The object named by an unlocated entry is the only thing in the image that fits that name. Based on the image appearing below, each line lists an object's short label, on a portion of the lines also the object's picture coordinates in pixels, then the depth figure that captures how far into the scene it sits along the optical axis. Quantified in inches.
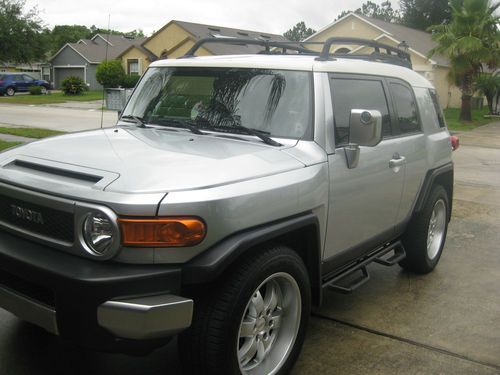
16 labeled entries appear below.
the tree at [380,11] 3289.6
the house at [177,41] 1491.1
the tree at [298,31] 3897.4
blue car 1694.1
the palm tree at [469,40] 1003.3
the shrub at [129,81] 1216.3
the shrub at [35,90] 1669.5
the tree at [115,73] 995.1
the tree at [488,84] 1237.1
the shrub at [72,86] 1663.4
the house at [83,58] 2206.0
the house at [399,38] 1314.0
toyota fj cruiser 102.3
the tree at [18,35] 1932.8
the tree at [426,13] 2220.7
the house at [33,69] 2448.7
